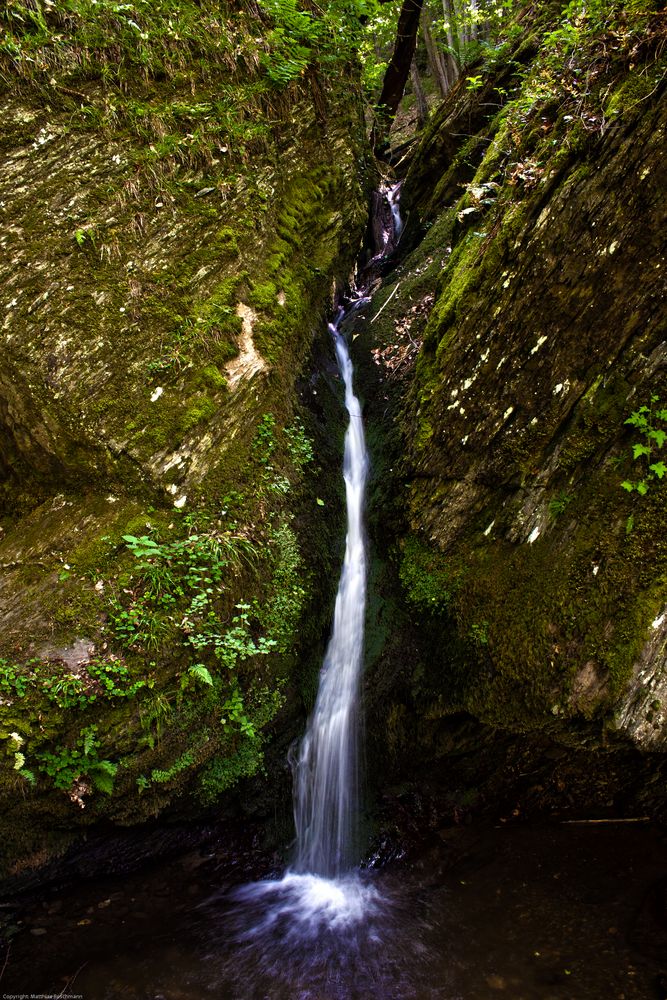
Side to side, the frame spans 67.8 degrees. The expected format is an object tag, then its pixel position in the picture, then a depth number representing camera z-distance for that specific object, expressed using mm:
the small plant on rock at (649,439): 3535
